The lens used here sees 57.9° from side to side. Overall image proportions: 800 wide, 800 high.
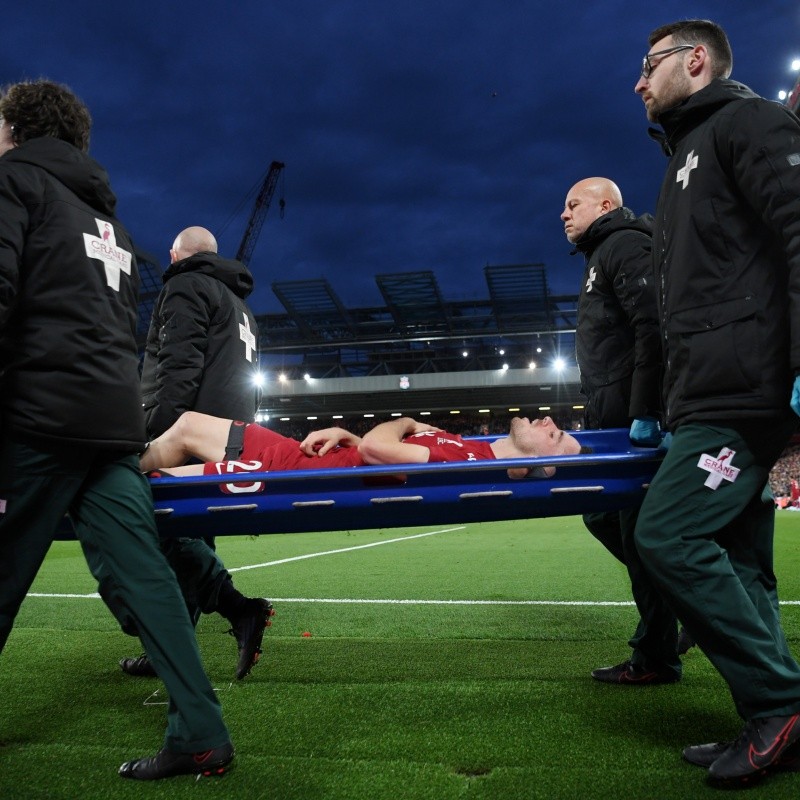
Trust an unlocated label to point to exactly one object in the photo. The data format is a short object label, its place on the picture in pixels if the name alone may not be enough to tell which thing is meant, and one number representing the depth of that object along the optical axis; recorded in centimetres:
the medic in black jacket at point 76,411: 211
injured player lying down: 311
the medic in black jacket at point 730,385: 205
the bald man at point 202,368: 335
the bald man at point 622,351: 292
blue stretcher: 254
